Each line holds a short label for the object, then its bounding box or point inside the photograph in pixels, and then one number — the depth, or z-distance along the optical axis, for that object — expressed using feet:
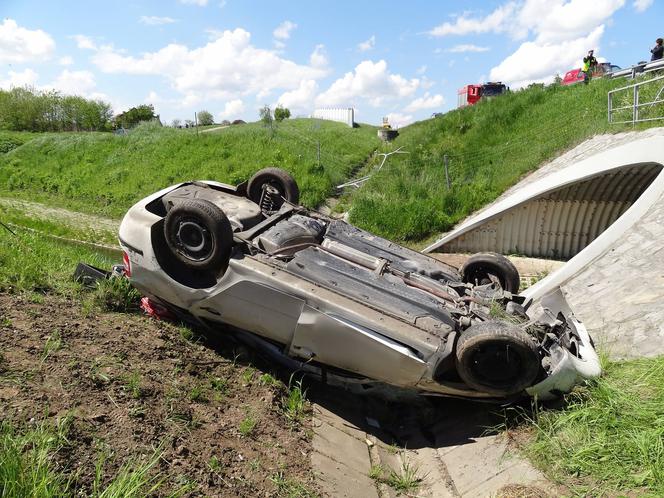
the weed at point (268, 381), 15.65
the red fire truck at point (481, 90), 91.09
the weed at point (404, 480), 12.75
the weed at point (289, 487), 11.14
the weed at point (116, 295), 18.15
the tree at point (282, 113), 135.97
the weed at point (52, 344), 13.04
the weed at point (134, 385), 12.41
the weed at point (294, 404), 14.53
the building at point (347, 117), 131.48
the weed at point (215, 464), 10.89
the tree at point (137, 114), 148.87
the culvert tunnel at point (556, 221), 28.07
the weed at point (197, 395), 13.70
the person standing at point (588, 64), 65.51
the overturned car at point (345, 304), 13.21
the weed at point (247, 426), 12.91
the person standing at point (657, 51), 51.85
